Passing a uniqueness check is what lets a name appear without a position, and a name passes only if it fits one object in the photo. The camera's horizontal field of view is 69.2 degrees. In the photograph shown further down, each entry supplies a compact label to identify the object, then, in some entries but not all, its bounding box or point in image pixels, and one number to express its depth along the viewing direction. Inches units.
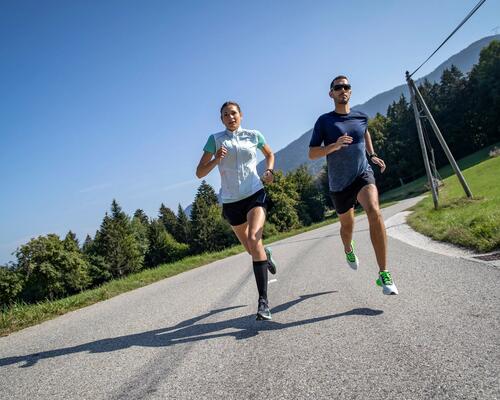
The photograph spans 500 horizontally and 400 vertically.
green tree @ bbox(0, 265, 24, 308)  1871.3
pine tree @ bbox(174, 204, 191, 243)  3459.6
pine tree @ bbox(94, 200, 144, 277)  2534.4
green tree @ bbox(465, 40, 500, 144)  2308.1
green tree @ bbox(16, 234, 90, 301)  1953.7
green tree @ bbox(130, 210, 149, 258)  3021.7
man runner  177.3
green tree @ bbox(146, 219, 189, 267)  3034.0
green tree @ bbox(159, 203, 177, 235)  3737.7
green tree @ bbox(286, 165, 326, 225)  3138.0
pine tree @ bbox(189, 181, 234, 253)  2876.5
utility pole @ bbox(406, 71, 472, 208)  579.5
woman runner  180.7
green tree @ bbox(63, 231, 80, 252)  2314.2
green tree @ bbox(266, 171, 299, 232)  2578.7
